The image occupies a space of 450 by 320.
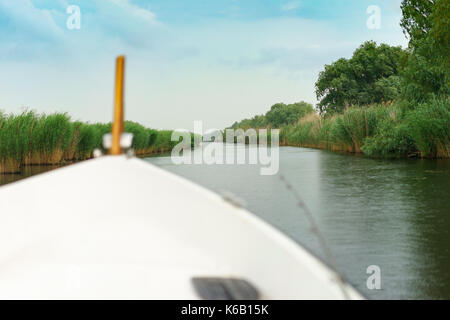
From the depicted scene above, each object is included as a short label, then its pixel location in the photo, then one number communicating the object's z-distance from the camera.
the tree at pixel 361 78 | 33.59
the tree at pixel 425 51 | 11.41
